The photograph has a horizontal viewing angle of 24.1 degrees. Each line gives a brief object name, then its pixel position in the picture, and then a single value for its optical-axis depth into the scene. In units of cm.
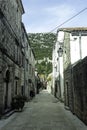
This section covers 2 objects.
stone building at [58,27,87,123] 1034
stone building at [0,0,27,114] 1194
